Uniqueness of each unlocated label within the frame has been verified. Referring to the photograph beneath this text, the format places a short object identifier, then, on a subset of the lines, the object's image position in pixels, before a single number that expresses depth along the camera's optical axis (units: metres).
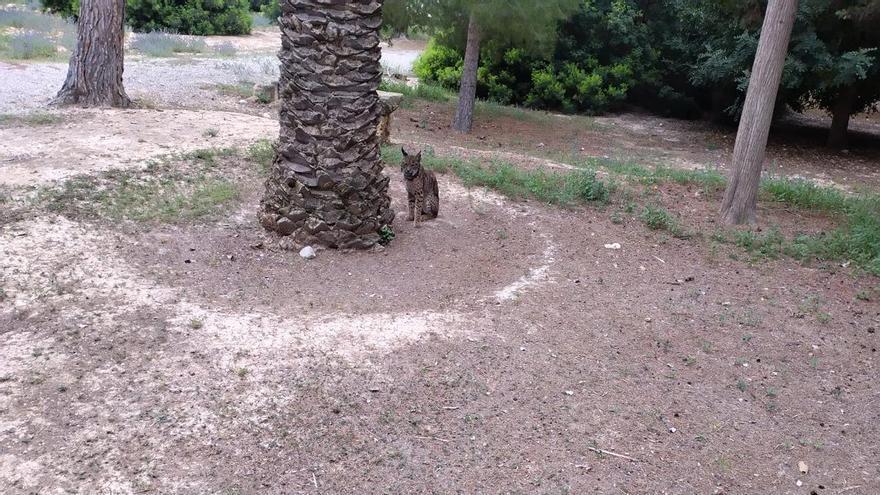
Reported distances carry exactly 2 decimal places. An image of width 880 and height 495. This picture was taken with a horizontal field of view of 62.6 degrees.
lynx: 6.99
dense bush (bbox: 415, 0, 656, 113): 18.19
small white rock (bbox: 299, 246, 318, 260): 6.20
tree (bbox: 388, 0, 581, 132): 11.76
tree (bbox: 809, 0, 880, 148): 12.27
